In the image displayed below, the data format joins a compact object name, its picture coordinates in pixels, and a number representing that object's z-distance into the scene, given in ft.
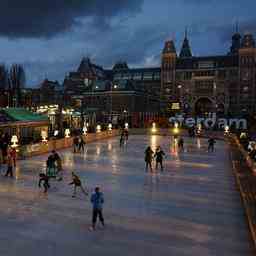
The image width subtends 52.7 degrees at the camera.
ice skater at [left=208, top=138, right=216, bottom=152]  74.77
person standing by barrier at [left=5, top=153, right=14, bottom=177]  41.37
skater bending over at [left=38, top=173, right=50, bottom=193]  34.54
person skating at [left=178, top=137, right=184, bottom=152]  76.38
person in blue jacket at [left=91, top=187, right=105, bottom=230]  23.96
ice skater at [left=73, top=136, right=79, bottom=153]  67.54
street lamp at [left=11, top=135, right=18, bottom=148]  54.68
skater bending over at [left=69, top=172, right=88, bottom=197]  32.94
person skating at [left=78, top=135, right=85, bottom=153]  69.34
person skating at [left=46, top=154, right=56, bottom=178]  38.41
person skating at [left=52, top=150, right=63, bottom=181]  40.62
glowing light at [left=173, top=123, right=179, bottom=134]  123.06
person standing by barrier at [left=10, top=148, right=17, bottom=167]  44.88
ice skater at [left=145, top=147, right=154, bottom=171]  48.42
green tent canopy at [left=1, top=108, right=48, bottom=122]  76.67
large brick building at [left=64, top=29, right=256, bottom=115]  209.56
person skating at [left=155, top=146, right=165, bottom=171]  49.04
